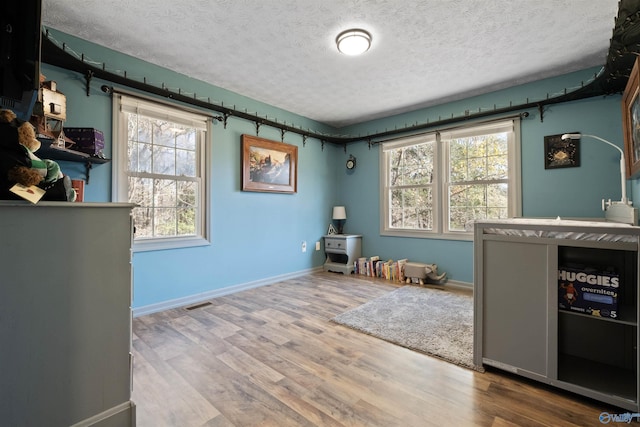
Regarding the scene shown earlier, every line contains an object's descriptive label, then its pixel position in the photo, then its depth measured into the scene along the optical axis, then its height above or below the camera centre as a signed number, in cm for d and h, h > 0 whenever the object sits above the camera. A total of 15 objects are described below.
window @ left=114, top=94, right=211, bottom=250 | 276 +50
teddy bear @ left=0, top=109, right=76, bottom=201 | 104 +21
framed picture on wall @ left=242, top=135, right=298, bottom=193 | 379 +73
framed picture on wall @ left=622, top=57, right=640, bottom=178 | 186 +69
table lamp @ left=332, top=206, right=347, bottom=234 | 500 +3
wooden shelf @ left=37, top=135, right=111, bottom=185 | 200 +49
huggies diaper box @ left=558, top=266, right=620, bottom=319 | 145 -42
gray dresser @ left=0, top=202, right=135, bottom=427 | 106 -43
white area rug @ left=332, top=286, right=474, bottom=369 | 208 -100
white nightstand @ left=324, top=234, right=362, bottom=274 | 464 -63
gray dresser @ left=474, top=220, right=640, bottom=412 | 147 -54
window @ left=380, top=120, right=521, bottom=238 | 359 +52
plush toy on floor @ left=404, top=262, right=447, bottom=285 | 390 -85
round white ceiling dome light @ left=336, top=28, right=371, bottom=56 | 238 +156
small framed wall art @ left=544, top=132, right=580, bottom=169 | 306 +72
